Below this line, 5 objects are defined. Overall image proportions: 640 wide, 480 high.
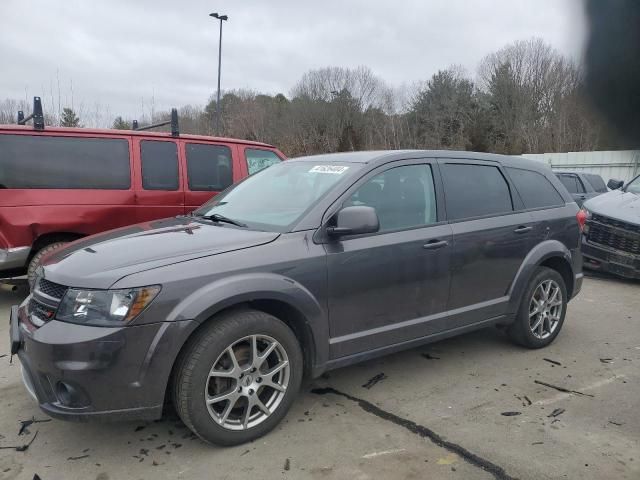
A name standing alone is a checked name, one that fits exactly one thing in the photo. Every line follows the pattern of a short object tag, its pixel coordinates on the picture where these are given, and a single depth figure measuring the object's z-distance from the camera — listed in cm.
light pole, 2272
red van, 539
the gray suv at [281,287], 262
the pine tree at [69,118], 2062
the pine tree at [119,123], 2362
